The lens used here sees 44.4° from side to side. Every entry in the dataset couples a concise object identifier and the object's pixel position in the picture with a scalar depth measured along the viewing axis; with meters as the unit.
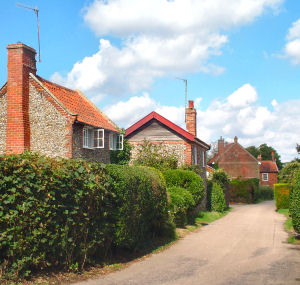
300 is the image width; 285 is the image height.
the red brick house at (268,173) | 71.25
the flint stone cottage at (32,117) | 17.72
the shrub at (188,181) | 21.27
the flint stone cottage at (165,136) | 25.95
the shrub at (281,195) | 32.09
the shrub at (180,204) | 17.31
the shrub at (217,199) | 29.72
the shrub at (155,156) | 25.27
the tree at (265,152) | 94.44
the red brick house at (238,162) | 63.28
